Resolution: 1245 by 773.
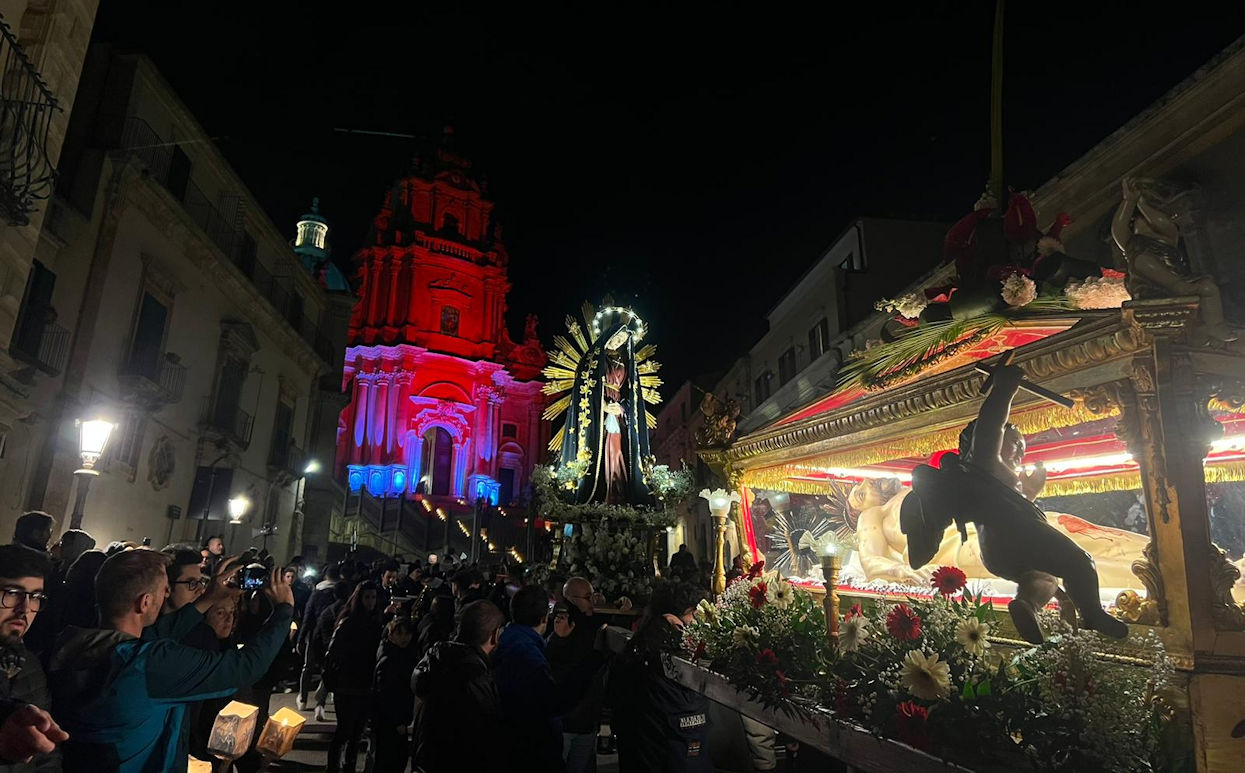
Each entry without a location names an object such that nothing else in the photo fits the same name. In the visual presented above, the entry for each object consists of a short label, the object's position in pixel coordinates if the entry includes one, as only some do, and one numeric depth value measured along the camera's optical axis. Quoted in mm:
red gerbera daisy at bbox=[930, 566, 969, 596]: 3658
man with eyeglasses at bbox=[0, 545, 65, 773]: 2312
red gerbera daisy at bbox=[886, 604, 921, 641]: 3459
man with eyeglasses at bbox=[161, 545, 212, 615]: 3945
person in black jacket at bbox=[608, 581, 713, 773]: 4062
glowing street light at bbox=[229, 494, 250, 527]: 11860
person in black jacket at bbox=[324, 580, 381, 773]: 6359
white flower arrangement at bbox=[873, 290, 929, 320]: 5223
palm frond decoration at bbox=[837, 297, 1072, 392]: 4559
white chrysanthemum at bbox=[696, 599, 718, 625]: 5062
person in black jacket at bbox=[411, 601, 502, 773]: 3410
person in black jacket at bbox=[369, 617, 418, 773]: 5348
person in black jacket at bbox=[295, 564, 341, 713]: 8477
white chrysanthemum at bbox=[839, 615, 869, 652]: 3822
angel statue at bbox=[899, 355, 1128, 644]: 3547
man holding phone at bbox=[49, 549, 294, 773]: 2678
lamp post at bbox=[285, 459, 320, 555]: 24922
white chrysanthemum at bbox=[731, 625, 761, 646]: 4418
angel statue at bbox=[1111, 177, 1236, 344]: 3377
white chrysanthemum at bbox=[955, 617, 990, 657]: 3275
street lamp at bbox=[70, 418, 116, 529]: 6715
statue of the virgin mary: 10297
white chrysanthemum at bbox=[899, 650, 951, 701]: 3084
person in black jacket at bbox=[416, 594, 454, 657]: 5395
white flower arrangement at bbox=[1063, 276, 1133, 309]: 4438
